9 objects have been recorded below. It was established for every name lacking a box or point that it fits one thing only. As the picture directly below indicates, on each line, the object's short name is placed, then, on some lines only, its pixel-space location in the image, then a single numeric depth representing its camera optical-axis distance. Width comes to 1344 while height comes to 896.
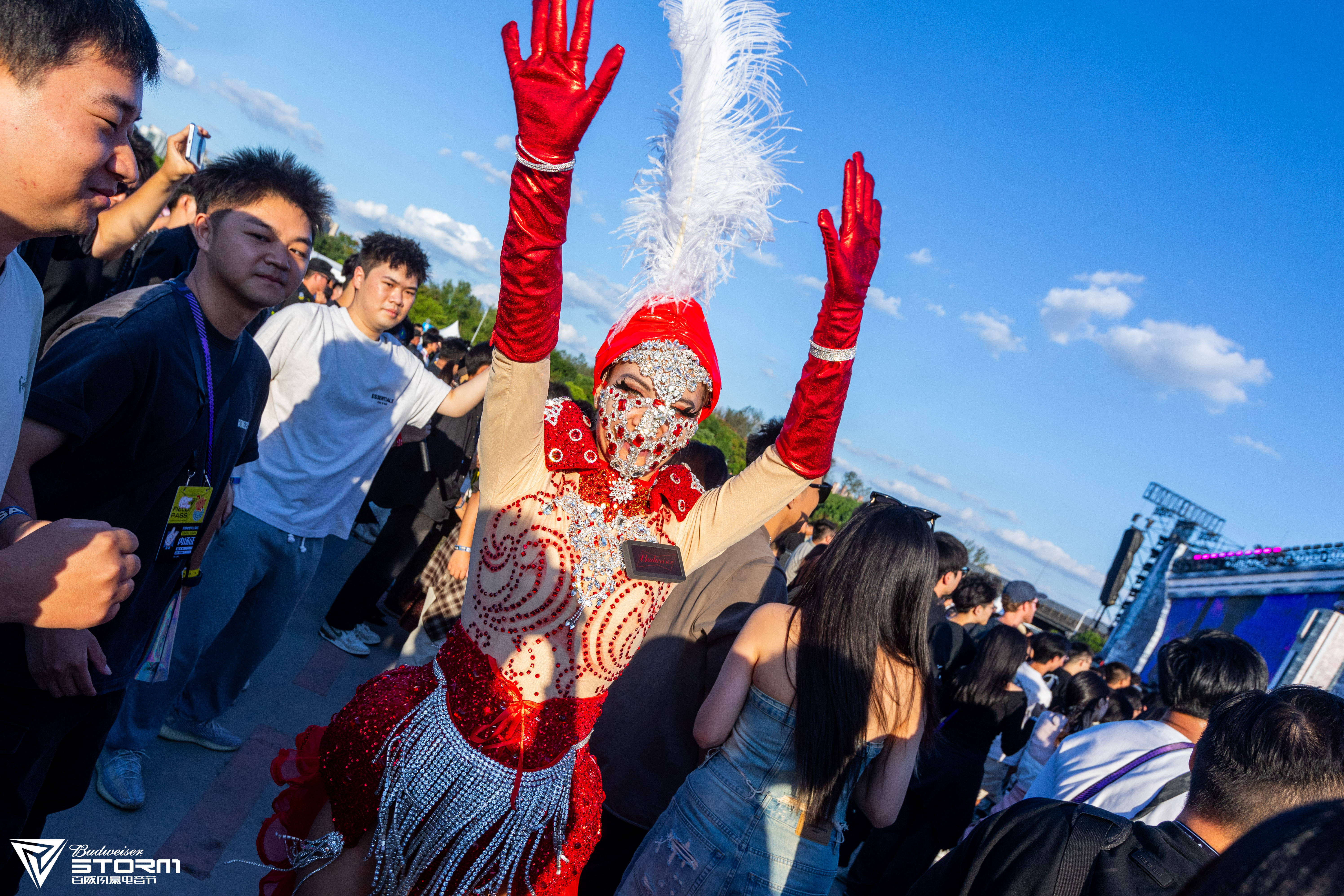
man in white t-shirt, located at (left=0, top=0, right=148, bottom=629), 1.09
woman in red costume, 1.64
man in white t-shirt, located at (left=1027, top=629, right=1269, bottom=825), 2.38
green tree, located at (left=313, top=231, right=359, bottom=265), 62.62
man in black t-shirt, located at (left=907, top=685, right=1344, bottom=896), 1.34
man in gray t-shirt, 3.04
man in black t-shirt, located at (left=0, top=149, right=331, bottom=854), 1.67
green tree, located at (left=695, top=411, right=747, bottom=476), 18.00
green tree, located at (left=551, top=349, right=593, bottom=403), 16.12
